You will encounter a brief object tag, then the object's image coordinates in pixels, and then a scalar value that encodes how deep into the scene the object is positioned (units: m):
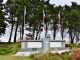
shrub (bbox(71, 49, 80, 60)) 11.66
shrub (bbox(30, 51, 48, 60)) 11.76
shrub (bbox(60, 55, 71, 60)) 11.59
